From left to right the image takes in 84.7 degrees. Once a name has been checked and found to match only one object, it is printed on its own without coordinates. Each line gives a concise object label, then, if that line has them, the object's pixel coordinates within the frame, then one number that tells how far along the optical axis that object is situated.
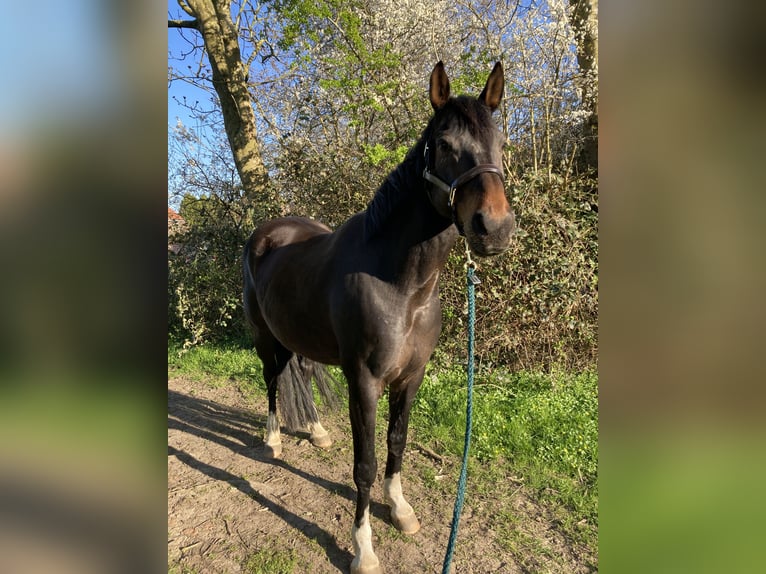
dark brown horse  1.61
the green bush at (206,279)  6.30
